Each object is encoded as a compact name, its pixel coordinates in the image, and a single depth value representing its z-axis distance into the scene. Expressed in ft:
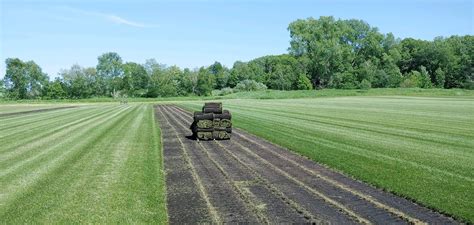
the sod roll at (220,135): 77.10
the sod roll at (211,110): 82.12
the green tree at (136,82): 484.74
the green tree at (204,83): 462.60
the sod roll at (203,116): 76.48
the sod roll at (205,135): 76.64
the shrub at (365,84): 406.02
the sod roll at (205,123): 76.18
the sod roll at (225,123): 77.66
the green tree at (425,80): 409.96
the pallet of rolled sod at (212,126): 76.33
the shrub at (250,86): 422.82
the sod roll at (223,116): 78.23
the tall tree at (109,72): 483.51
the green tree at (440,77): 418.10
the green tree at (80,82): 462.19
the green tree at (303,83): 430.32
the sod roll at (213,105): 84.17
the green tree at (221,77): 538.06
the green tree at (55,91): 444.55
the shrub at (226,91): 427.33
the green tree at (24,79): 461.78
